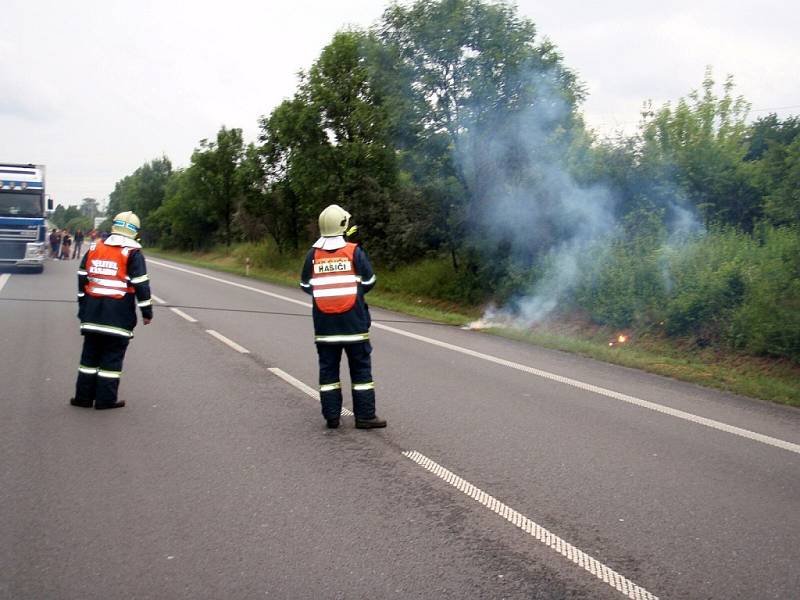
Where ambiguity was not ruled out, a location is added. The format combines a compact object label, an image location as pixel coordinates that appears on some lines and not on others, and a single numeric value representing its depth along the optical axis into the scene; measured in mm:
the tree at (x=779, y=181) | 11906
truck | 25906
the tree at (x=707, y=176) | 16344
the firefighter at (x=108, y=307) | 7258
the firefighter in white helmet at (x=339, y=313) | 6656
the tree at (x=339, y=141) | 27281
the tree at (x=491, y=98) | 17016
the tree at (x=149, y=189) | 85812
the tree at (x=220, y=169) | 49719
